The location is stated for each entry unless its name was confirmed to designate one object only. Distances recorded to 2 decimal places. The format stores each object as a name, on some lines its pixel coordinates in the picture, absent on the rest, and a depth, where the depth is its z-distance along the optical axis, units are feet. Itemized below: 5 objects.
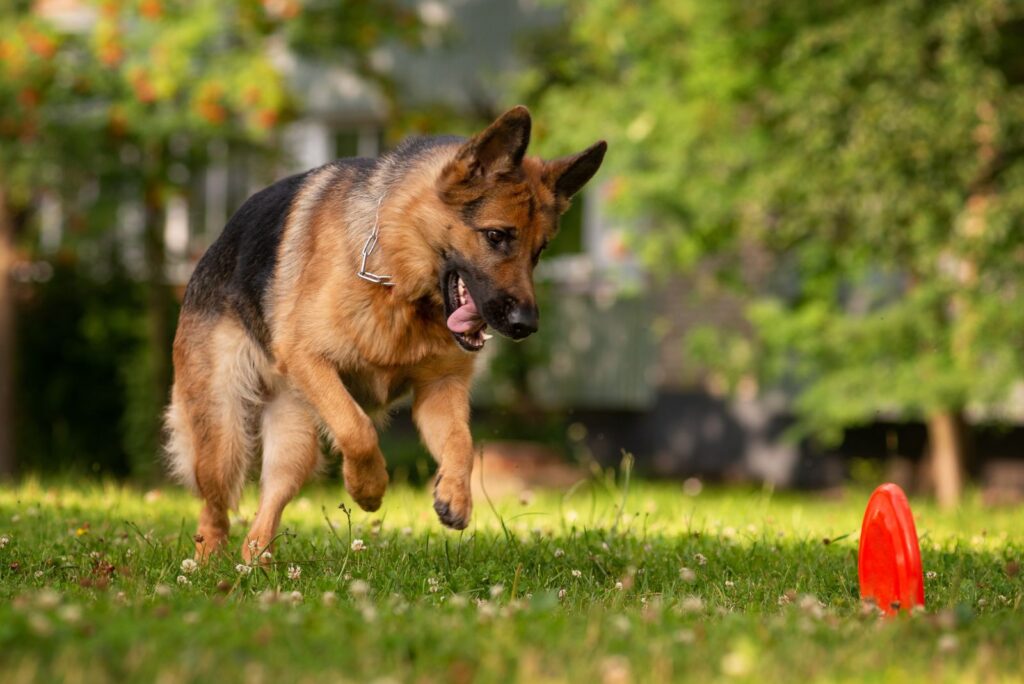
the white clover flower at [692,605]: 26.45
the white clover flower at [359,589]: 26.58
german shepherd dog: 34.45
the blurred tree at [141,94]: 77.10
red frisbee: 27.76
